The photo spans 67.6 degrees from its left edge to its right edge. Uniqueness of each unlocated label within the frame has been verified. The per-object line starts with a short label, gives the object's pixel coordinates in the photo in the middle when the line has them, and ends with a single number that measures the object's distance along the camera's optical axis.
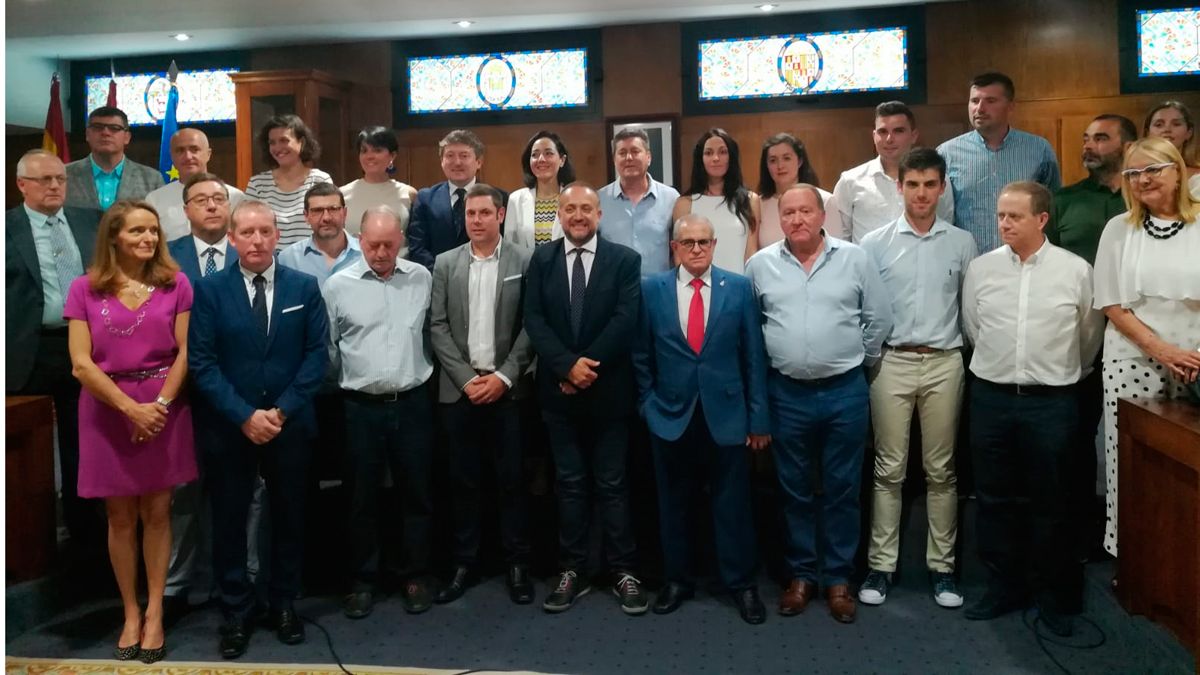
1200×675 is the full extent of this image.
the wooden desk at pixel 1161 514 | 2.60
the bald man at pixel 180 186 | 4.07
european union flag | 6.84
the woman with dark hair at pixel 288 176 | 4.13
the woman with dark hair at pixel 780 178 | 3.90
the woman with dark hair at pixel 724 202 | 3.79
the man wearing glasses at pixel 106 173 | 4.31
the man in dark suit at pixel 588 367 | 3.33
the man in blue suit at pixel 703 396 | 3.26
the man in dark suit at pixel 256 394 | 3.05
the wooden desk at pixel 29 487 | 3.28
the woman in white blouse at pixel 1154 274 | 2.88
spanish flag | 6.36
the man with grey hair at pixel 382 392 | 3.34
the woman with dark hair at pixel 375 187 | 4.26
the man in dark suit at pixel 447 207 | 4.01
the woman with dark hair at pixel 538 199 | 3.93
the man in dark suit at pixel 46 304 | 3.49
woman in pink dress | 2.96
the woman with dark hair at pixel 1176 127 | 3.63
